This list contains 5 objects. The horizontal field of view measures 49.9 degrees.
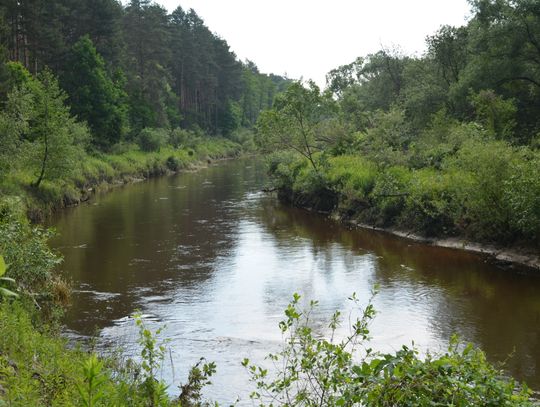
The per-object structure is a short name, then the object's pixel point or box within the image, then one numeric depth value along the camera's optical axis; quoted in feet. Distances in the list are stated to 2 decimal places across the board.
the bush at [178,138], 232.73
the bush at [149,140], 204.23
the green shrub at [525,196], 66.13
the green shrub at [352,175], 103.76
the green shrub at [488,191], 73.61
